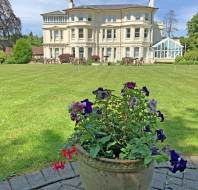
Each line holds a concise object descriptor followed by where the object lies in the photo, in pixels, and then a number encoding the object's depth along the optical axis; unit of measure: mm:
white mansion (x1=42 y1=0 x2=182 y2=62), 34881
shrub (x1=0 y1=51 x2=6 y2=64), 30612
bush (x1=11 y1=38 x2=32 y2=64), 29866
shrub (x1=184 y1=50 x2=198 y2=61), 29629
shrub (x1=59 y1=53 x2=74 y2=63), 33225
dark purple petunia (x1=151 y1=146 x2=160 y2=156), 1768
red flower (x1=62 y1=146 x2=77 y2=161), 1998
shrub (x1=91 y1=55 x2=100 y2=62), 32094
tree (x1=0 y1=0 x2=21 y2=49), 36239
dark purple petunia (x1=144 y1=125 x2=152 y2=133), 1967
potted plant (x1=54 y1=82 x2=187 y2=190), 1735
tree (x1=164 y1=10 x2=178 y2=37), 52370
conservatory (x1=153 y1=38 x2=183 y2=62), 35819
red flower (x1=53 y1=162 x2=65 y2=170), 2097
